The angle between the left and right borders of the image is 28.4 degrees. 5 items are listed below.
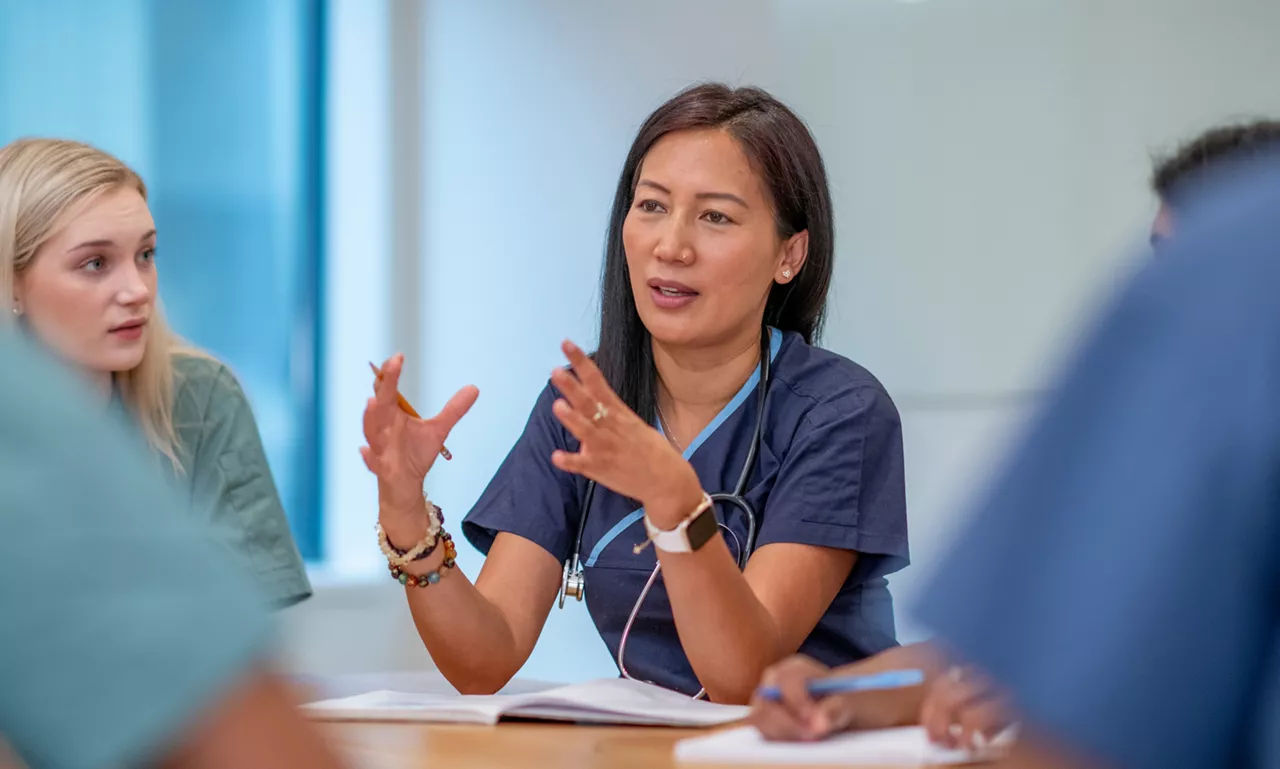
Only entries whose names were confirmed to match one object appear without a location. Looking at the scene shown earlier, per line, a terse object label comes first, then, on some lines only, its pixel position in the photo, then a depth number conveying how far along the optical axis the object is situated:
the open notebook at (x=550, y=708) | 1.78
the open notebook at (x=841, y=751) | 1.64
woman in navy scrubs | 1.96
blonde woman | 2.27
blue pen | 1.67
